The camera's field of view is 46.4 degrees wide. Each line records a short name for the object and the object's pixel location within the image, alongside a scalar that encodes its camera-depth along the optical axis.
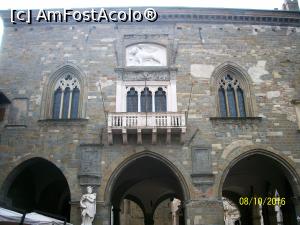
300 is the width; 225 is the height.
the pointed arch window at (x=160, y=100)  15.68
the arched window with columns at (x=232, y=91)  15.93
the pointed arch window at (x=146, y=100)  15.62
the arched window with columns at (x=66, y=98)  15.85
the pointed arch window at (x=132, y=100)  15.65
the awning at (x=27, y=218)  7.23
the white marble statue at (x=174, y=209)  30.19
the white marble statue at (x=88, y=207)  13.30
